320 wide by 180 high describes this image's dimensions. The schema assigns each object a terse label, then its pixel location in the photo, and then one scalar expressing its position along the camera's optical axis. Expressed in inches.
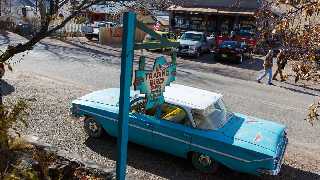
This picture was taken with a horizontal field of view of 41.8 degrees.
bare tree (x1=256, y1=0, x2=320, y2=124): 204.5
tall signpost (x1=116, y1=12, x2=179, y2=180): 201.6
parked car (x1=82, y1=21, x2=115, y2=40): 1196.2
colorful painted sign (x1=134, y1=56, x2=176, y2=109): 218.7
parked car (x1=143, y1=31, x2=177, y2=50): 1080.5
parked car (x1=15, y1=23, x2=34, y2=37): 1091.4
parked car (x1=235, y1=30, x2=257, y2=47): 1109.6
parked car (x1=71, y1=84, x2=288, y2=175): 305.1
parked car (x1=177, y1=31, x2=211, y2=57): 976.9
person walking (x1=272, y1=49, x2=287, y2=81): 694.3
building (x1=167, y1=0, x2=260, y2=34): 1227.9
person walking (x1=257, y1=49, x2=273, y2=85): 716.7
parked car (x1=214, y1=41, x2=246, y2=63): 955.3
